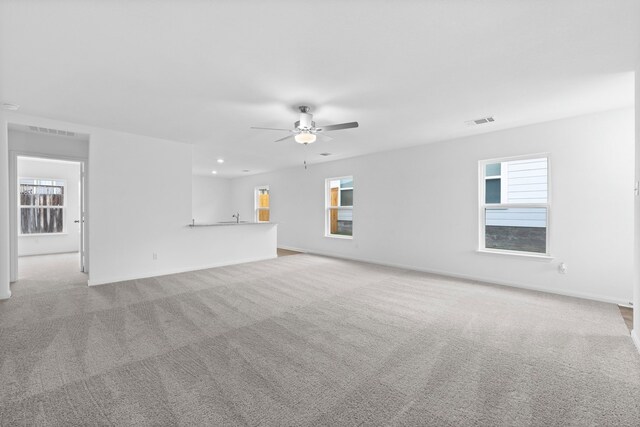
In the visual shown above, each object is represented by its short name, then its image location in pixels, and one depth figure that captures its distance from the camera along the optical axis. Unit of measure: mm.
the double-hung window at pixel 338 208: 7482
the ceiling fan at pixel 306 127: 3588
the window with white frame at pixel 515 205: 4395
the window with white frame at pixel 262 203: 9875
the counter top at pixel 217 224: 5638
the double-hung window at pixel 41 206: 7258
